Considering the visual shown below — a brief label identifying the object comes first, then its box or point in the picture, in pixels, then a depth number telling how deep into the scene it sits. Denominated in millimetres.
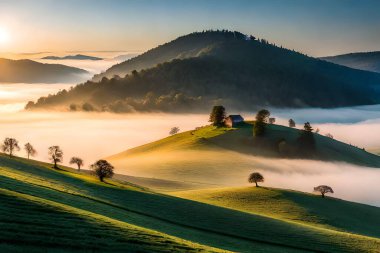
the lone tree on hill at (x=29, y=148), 151300
